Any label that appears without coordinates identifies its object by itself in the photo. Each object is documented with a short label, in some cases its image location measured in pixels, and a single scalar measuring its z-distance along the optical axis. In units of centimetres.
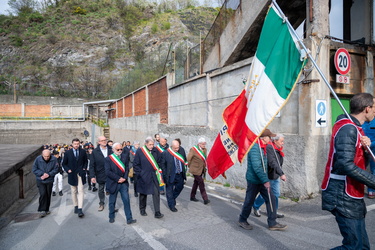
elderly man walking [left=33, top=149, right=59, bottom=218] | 644
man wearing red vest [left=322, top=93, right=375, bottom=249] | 246
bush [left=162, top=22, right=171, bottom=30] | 6706
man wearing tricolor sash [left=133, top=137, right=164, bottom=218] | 594
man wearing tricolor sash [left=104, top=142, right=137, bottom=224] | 570
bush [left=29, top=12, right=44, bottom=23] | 7775
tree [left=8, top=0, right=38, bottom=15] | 8056
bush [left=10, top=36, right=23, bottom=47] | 6669
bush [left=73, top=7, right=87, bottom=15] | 8119
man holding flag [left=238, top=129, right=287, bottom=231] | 439
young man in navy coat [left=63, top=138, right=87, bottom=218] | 670
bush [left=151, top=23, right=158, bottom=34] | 6696
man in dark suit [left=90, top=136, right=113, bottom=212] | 677
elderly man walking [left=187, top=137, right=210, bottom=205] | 688
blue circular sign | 646
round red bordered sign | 678
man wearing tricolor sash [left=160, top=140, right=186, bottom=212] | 672
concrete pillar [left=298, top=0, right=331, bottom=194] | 636
